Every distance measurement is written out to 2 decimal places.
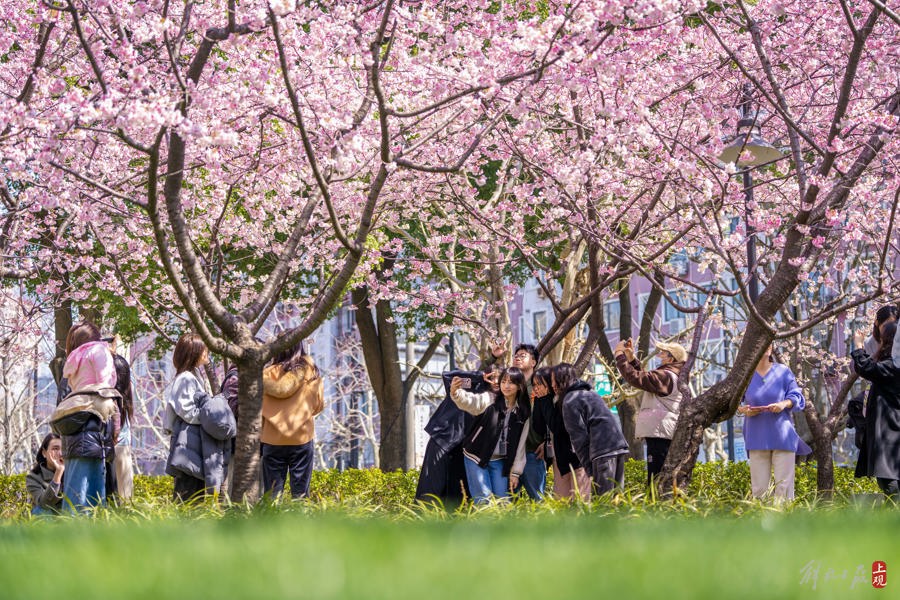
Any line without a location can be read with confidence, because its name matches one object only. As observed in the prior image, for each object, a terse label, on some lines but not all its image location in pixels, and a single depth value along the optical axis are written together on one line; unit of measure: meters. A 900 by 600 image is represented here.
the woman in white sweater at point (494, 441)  17.39
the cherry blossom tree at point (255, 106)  11.80
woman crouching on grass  15.98
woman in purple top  17.11
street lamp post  19.12
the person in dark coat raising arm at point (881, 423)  15.02
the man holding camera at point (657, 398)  18.47
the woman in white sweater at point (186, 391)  16.48
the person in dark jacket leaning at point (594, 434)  15.56
